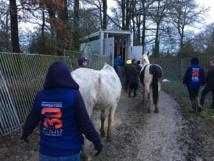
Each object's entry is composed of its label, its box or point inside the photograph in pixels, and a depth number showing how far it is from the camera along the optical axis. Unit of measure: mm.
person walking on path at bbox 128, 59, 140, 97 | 7410
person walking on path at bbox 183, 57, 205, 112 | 5330
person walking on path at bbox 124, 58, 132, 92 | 7745
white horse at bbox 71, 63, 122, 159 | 2823
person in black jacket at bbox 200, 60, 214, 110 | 5783
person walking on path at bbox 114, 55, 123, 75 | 9480
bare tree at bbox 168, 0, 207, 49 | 17049
